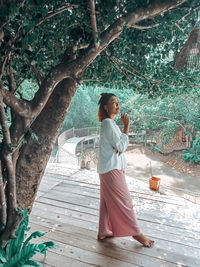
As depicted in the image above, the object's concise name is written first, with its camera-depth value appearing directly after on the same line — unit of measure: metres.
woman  1.85
